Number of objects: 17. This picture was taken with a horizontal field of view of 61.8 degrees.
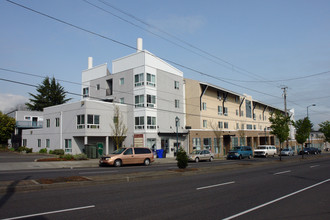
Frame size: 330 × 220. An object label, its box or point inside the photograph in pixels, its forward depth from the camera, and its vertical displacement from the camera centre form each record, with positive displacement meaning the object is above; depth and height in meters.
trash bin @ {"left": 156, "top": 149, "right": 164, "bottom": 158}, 36.75 -2.57
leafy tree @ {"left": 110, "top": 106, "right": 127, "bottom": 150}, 33.97 +1.17
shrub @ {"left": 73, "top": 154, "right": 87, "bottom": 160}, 28.84 -2.27
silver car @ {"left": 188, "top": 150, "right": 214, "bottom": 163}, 30.62 -2.57
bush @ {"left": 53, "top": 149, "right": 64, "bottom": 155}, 36.03 -2.03
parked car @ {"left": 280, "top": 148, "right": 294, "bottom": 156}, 48.50 -3.64
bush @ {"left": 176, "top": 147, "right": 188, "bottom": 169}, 17.47 -1.64
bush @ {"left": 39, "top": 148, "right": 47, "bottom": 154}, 40.28 -2.21
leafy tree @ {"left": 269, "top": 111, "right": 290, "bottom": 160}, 32.66 +0.54
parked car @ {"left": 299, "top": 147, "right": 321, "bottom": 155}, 54.89 -3.95
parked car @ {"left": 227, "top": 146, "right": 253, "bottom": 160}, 36.56 -2.74
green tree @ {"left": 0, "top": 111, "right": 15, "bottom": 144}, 50.72 +1.94
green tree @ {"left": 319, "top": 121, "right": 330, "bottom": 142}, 60.19 +0.56
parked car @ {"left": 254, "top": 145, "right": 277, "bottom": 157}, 42.95 -3.02
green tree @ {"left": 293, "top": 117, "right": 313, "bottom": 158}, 38.14 +0.27
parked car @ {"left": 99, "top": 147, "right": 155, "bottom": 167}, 22.58 -1.93
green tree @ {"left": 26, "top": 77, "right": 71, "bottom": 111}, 70.44 +10.20
